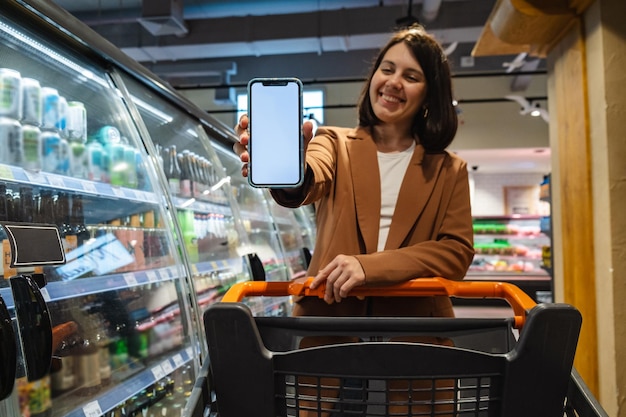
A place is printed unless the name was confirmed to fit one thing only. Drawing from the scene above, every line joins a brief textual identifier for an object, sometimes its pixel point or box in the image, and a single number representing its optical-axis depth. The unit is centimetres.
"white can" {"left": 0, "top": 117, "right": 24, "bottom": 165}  166
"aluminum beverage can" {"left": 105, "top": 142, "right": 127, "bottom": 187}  226
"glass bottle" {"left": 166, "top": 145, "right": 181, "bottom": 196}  284
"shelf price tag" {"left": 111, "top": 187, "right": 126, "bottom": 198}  183
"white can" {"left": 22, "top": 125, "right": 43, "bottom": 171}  173
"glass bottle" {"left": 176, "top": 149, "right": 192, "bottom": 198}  293
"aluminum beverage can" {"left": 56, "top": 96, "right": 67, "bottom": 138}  191
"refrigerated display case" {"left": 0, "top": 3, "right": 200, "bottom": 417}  154
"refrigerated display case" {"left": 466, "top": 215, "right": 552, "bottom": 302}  823
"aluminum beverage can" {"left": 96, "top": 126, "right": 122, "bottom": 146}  222
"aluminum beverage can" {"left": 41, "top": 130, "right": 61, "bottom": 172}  184
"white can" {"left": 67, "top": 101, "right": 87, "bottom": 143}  198
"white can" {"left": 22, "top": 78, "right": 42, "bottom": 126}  173
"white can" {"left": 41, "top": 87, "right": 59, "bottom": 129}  184
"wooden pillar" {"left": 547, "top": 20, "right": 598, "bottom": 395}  259
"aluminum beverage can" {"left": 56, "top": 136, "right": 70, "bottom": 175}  195
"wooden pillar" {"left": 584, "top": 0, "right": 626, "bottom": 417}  236
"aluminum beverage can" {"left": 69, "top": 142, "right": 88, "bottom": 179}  205
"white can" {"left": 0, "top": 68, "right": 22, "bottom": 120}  161
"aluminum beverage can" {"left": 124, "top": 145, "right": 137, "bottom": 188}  233
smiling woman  122
